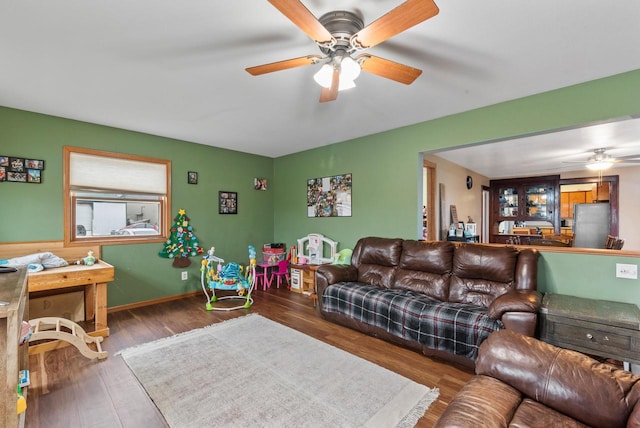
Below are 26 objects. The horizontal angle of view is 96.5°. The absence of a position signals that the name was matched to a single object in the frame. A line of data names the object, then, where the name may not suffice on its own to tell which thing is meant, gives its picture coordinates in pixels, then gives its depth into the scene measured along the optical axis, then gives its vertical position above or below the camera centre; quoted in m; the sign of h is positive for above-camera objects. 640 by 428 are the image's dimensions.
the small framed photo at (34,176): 3.24 +0.48
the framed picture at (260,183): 5.50 +0.64
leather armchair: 1.18 -0.81
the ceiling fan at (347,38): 1.34 +0.98
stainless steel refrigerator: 4.42 -0.18
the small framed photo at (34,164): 3.23 +0.61
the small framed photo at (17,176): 3.14 +0.46
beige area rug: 1.83 -1.28
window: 3.57 +0.27
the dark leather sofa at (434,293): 2.37 -0.80
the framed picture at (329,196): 4.57 +0.33
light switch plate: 2.39 -0.48
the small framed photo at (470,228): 5.96 -0.27
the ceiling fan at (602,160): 4.72 +0.95
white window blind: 3.59 +0.58
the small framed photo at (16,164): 3.14 +0.59
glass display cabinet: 7.01 +0.36
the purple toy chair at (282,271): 5.20 -1.02
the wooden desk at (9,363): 1.10 -0.56
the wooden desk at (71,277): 2.78 -0.61
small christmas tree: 4.30 -0.41
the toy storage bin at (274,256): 5.11 -0.72
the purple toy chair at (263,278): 5.00 -1.10
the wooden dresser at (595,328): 1.94 -0.82
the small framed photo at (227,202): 4.93 +0.25
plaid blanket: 2.39 -0.95
